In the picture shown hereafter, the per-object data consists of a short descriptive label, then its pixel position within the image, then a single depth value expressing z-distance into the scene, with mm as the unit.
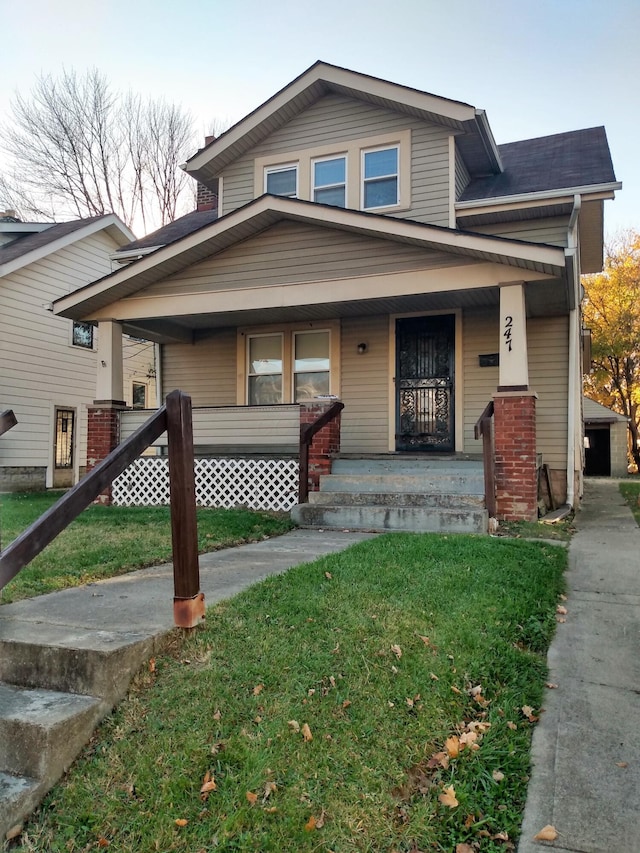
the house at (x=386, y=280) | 7629
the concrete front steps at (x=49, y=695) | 2121
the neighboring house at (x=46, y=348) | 12773
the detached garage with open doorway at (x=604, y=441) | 21906
